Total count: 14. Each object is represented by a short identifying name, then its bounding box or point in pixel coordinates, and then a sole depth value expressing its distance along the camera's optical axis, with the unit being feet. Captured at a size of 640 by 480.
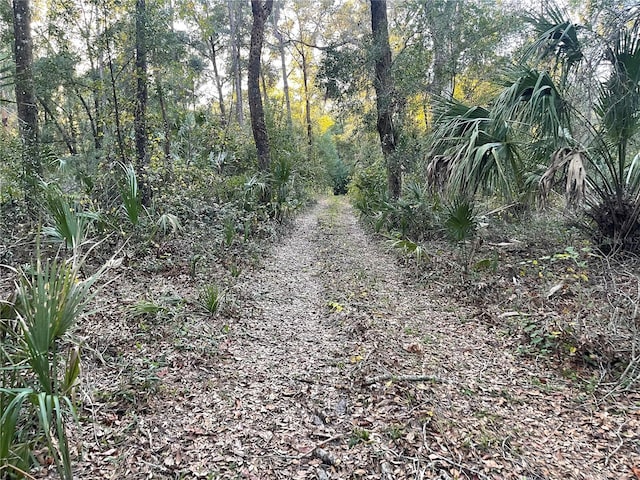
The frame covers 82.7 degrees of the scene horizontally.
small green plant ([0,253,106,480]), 5.22
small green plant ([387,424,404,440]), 7.48
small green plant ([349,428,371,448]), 7.49
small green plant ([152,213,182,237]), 16.39
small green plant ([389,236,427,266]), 18.35
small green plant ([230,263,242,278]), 16.92
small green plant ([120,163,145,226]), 14.64
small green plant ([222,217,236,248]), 19.54
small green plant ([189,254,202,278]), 15.95
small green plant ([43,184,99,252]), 11.32
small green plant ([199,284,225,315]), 13.26
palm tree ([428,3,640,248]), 13.26
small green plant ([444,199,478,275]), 15.99
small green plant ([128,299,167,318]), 11.72
